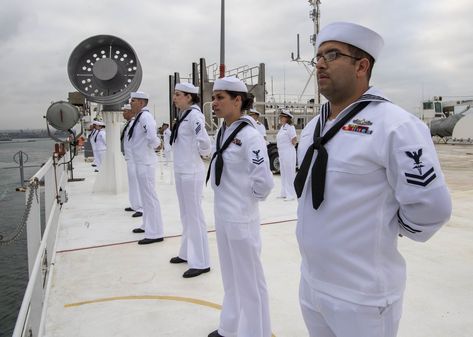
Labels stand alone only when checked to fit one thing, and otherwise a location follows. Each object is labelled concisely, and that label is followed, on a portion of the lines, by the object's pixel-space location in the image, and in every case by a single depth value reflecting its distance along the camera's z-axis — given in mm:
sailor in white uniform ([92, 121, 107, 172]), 14242
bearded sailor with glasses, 1334
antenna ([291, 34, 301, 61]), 21756
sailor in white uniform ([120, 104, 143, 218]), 5703
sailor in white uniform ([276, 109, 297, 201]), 8500
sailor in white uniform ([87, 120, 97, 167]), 14459
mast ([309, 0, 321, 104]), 19141
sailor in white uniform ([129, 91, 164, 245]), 5168
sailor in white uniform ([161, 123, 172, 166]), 14786
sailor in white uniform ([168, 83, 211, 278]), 4066
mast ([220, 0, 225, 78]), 12169
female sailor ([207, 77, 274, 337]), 2658
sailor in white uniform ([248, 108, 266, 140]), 9791
